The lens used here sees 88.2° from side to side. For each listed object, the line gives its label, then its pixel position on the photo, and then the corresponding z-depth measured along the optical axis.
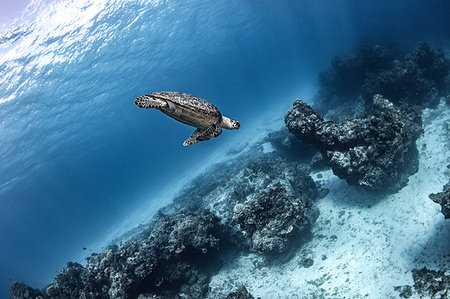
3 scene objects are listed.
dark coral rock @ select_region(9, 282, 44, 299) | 12.39
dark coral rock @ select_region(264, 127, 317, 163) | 15.12
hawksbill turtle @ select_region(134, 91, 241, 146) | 2.73
